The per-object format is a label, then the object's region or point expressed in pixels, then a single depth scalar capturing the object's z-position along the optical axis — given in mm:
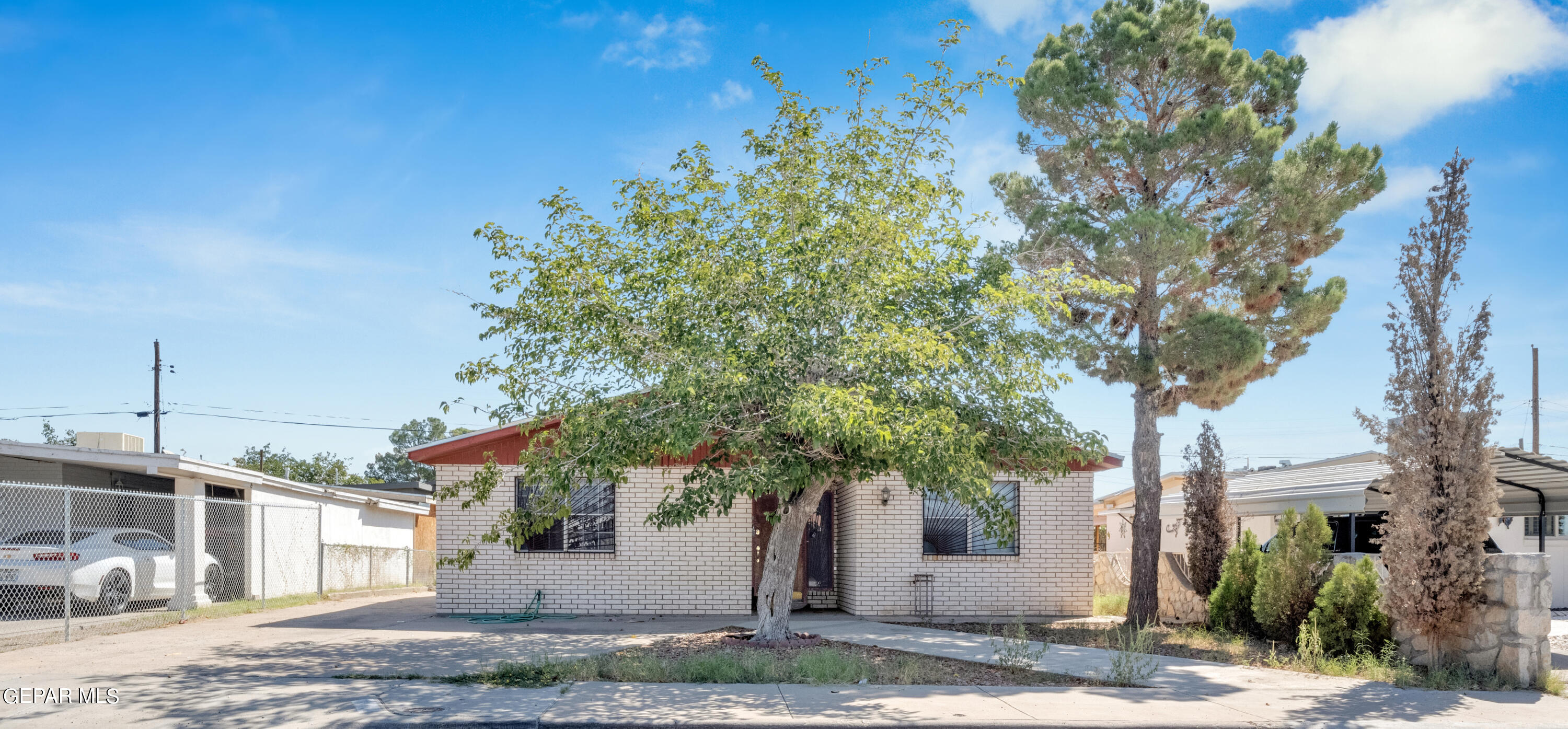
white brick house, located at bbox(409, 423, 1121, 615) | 15977
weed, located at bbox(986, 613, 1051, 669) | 10656
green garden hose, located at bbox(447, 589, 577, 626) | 15242
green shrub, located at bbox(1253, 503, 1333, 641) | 12922
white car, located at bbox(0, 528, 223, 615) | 13836
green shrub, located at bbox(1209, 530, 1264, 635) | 14203
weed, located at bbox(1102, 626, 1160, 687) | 9992
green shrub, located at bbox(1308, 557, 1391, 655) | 11766
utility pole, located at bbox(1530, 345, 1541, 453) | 32031
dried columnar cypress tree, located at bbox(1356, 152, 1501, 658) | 10430
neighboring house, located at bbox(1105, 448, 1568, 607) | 14750
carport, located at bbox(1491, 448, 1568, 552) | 14516
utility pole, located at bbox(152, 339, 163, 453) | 37969
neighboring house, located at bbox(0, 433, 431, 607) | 16844
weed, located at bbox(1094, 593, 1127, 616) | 17672
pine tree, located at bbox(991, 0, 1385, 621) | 14445
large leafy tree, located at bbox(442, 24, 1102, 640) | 10188
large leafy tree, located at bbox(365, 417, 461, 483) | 71438
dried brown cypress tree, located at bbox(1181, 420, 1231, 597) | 15375
